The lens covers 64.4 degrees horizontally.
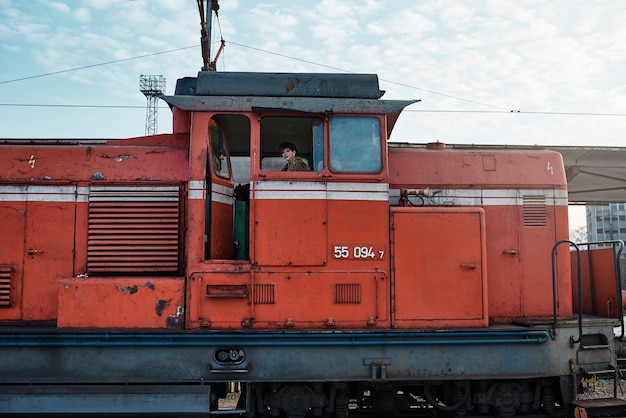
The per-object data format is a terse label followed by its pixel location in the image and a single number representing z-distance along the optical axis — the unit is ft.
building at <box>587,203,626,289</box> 270.05
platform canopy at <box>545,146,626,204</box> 68.13
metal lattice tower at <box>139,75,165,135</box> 135.44
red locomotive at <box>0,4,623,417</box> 15.79
